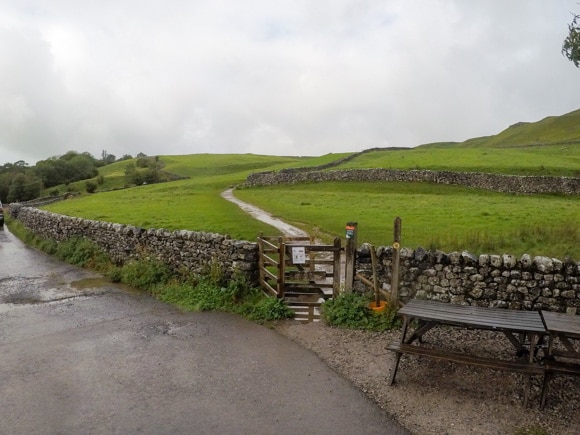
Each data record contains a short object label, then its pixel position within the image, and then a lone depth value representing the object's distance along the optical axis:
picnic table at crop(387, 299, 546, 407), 7.27
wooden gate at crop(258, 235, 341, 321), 11.78
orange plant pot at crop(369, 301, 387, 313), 10.83
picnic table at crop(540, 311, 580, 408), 6.95
